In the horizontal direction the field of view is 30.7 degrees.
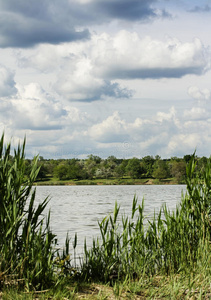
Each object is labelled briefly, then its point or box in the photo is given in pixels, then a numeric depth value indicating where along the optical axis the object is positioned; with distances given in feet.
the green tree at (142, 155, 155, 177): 434.71
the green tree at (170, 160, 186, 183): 374.77
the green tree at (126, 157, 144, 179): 416.67
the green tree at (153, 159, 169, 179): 388.78
